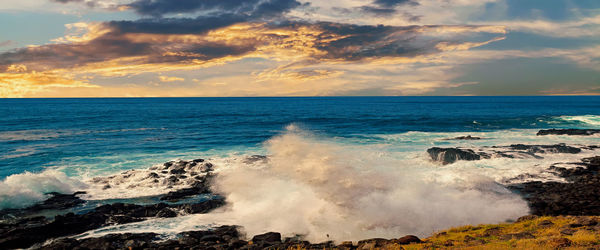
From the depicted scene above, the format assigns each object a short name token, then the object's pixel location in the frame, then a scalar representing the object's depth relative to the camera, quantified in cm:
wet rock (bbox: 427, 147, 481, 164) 3253
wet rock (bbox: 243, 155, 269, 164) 3356
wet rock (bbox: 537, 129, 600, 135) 5072
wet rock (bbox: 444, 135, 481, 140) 4782
